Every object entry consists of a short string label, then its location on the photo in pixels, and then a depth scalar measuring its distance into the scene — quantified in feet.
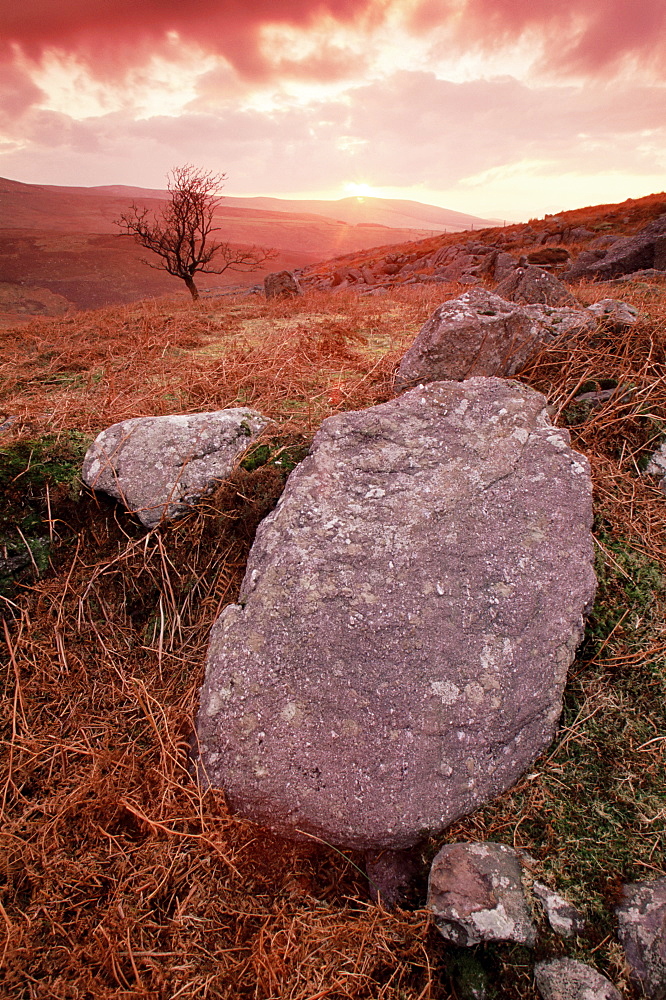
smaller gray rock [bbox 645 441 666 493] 9.31
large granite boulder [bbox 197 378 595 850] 5.51
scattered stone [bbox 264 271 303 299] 35.83
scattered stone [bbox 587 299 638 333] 11.65
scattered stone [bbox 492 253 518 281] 45.13
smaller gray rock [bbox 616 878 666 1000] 4.24
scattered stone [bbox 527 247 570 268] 55.01
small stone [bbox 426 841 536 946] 4.55
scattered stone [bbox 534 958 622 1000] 4.16
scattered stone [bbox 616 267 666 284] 29.49
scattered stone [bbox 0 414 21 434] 9.73
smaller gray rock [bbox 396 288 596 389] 10.39
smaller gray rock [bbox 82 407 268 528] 8.26
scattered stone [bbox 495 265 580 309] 15.34
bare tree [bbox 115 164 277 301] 53.21
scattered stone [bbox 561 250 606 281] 43.26
